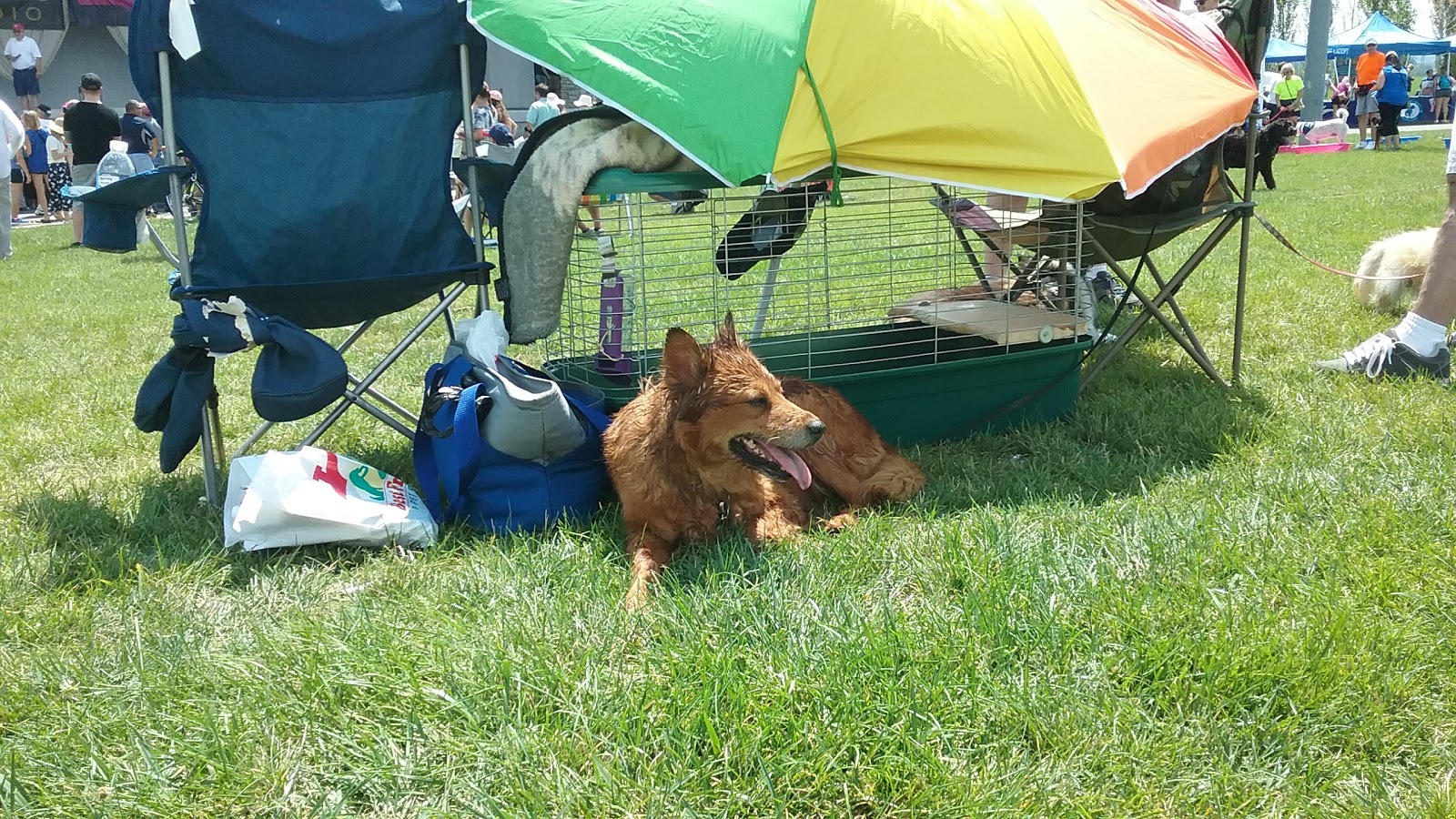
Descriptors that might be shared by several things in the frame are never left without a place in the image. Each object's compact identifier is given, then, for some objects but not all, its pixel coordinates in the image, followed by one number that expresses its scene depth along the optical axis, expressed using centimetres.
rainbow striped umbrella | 304
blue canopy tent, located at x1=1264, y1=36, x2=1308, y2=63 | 3369
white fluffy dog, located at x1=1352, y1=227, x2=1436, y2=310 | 538
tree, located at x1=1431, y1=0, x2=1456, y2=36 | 5725
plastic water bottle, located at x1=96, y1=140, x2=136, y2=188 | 888
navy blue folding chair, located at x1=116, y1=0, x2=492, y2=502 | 319
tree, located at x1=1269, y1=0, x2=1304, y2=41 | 7250
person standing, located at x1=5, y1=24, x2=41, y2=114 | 1797
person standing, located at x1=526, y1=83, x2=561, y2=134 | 1450
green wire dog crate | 358
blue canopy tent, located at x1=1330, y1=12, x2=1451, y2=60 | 3209
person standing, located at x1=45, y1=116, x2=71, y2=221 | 1633
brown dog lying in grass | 273
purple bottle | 350
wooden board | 388
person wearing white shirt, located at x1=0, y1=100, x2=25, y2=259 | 909
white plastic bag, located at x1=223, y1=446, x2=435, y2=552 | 286
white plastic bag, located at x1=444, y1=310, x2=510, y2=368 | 314
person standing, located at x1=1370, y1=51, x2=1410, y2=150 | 1902
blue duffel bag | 303
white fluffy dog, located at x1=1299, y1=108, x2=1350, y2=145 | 2155
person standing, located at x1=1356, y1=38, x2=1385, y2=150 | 2269
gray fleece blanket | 317
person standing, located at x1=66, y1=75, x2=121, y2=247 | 1126
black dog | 466
